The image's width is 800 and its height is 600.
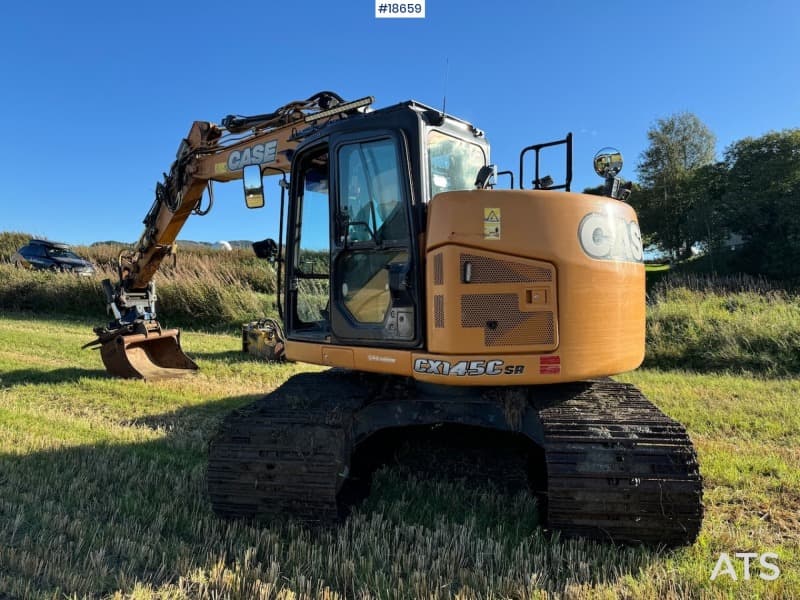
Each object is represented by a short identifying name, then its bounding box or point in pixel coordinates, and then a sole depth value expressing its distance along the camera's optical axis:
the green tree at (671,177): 36.91
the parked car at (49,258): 20.56
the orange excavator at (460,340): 3.32
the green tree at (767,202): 27.03
